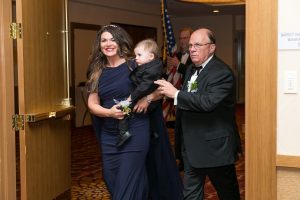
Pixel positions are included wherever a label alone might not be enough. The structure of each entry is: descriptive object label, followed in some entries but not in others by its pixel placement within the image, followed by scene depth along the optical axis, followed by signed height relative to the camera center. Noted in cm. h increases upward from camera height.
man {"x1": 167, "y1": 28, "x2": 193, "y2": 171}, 504 +34
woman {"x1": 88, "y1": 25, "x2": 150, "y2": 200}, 299 -24
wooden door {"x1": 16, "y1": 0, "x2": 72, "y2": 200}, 308 -11
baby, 293 +7
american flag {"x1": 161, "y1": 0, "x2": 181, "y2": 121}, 578 +44
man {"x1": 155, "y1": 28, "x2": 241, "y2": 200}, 285 -23
